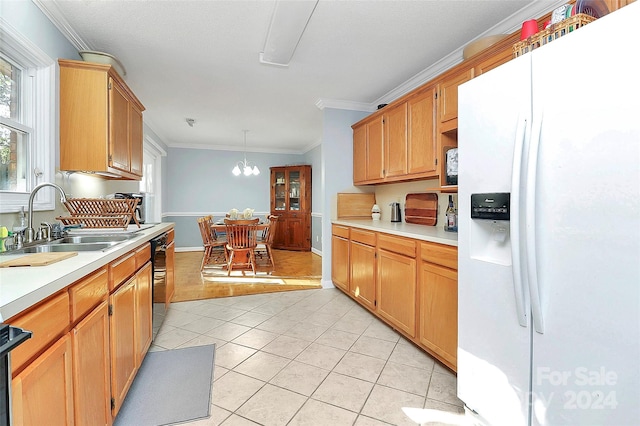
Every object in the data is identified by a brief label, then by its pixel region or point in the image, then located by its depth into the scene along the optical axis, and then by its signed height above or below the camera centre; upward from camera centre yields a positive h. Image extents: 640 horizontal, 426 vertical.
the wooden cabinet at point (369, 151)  3.29 +0.71
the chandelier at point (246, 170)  5.68 +0.80
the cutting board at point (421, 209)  2.97 +0.01
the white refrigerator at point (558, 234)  0.89 -0.09
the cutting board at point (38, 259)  1.05 -0.19
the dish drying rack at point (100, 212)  2.02 -0.01
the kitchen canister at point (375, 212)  3.80 -0.03
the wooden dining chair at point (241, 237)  4.28 -0.40
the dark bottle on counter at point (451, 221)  2.41 -0.09
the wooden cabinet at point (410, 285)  1.88 -0.61
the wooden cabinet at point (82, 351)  0.78 -0.49
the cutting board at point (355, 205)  3.89 +0.07
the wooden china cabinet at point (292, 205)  6.81 +0.12
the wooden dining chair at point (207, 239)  4.70 -0.48
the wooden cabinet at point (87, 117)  2.13 +0.69
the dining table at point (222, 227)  4.39 -0.26
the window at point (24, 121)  1.72 +0.58
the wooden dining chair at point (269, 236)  4.82 -0.45
